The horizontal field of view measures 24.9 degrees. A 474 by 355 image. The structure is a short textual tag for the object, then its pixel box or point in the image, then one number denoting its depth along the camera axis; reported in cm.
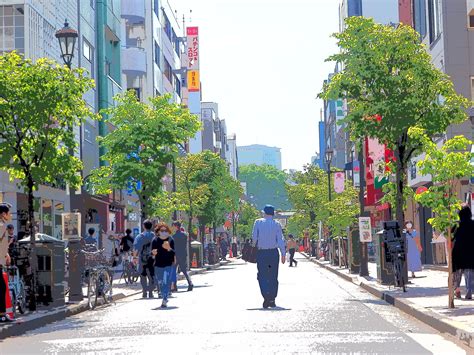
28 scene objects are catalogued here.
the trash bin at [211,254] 7019
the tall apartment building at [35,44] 3956
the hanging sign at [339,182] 7494
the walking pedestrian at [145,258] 2694
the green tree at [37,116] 2177
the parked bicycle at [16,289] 1902
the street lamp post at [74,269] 2414
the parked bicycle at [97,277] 2322
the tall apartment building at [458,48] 4516
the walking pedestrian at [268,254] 2091
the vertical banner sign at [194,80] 12100
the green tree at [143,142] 4147
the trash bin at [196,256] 6091
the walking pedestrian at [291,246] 6233
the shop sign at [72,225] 2555
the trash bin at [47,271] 2144
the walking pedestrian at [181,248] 2992
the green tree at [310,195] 8775
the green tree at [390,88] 2722
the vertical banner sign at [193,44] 11649
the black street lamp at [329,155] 6079
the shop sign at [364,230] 3547
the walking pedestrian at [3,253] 1672
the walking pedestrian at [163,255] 2322
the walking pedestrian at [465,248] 2012
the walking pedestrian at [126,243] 3545
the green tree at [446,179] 1764
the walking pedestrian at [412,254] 3350
